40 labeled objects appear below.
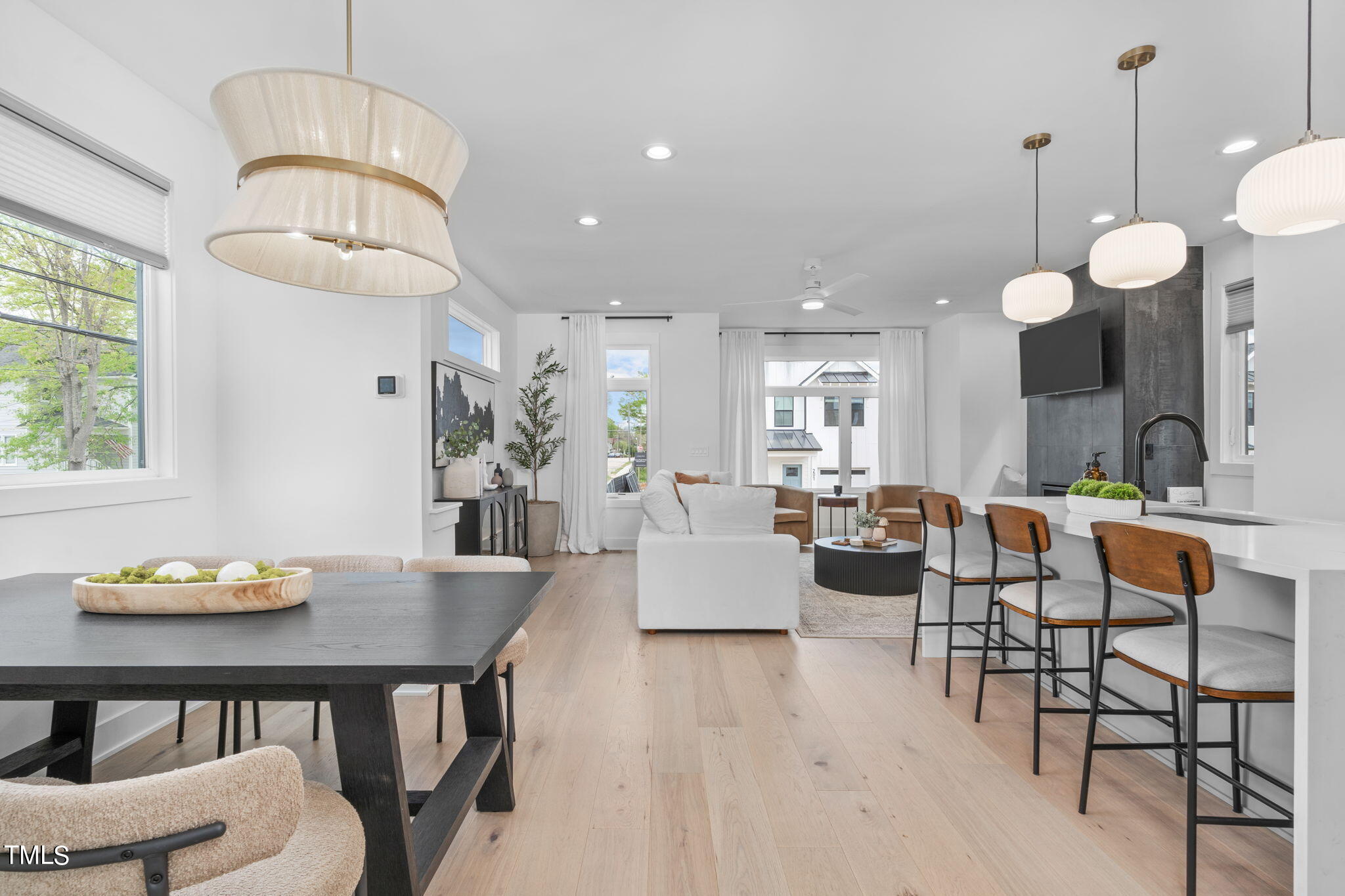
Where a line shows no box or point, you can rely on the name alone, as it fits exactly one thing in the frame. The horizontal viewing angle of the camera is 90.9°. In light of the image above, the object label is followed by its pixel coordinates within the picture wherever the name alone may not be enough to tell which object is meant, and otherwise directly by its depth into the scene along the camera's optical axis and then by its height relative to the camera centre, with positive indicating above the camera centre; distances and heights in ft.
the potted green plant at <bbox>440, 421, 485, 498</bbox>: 16.01 -0.72
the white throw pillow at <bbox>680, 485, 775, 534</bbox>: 13.37 -1.39
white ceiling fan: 16.25 +3.82
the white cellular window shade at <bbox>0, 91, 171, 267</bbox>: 6.99 +3.02
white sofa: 13.02 -2.79
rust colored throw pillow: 21.94 -1.27
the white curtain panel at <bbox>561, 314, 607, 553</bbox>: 23.27 +0.21
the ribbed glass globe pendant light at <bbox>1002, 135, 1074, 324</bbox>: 10.90 +2.43
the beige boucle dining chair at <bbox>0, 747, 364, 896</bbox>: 2.56 -1.54
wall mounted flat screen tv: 17.04 +2.35
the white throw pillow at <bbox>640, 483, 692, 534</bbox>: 13.57 -1.43
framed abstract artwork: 16.08 +1.07
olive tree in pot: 22.14 +0.06
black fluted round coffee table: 15.71 -3.08
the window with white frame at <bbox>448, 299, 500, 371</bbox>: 17.69 +3.07
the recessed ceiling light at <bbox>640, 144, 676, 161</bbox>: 10.46 +4.64
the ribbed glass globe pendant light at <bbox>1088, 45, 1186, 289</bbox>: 8.50 +2.46
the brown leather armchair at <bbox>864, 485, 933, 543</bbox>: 22.04 -2.34
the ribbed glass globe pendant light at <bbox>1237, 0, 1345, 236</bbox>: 6.24 +2.44
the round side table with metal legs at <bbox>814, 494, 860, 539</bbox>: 21.59 -2.04
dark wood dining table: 3.87 -1.34
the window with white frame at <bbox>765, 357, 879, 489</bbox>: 27.40 +0.86
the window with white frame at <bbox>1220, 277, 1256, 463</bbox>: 14.94 +1.52
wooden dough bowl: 5.15 -1.21
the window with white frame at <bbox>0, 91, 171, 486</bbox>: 7.14 +1.73
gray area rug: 13.28 -3.83
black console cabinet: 15.55 -2.18
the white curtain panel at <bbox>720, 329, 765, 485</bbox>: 25.63 +1.39
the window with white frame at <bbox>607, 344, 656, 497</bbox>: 24.12 +0.91
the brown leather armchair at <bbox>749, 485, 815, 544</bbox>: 22.02 -2.39
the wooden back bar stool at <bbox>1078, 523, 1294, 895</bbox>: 5.32 -1.85
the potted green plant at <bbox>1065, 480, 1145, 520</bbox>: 8.16 -0.75
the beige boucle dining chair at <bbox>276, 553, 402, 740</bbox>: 7.82 -1.43
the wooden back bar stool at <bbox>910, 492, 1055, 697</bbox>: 9.70 -1.91
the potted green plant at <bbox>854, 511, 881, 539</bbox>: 16.37 -2.00
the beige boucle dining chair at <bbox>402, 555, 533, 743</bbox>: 7.36 -1.47
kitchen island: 4.68 -1.74
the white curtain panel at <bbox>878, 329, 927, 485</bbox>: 25.86 +1.40
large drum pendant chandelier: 4.02 +1.79
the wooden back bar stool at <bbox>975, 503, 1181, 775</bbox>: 7.18 -1.87
